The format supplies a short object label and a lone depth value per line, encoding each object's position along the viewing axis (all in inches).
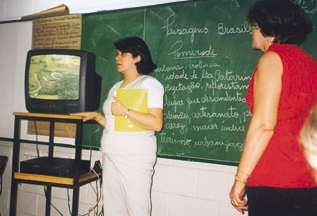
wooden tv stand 69.2
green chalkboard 71.1
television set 71.1
